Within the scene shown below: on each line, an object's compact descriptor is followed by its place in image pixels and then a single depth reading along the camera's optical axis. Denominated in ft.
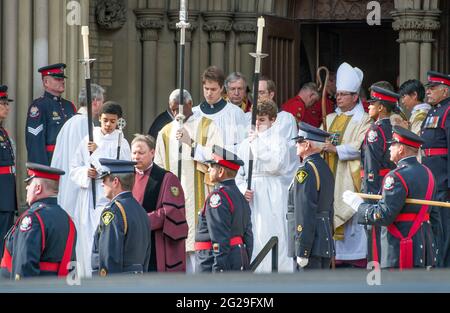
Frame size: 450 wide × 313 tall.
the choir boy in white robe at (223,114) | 66.59
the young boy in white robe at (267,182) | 63.36
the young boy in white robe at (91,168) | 60.49
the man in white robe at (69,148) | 62.75
